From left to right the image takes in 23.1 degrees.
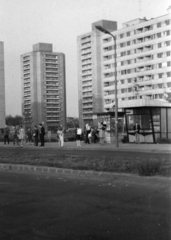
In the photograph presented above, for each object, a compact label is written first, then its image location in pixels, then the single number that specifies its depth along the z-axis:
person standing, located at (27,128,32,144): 40.17
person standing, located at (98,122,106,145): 29.95
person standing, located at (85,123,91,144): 32.64
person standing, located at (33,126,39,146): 31.77
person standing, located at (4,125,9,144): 39.06
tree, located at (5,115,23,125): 148.25
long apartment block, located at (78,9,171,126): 92.38
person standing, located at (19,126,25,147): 35.78
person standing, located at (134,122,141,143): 29.08
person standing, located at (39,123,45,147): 30.20
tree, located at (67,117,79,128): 181.85
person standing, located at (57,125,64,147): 29.95
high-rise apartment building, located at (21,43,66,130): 152.38
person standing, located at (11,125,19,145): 35.88
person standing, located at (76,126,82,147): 29.40
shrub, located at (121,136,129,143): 31.90
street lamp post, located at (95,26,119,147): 25.82
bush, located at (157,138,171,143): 28.77
